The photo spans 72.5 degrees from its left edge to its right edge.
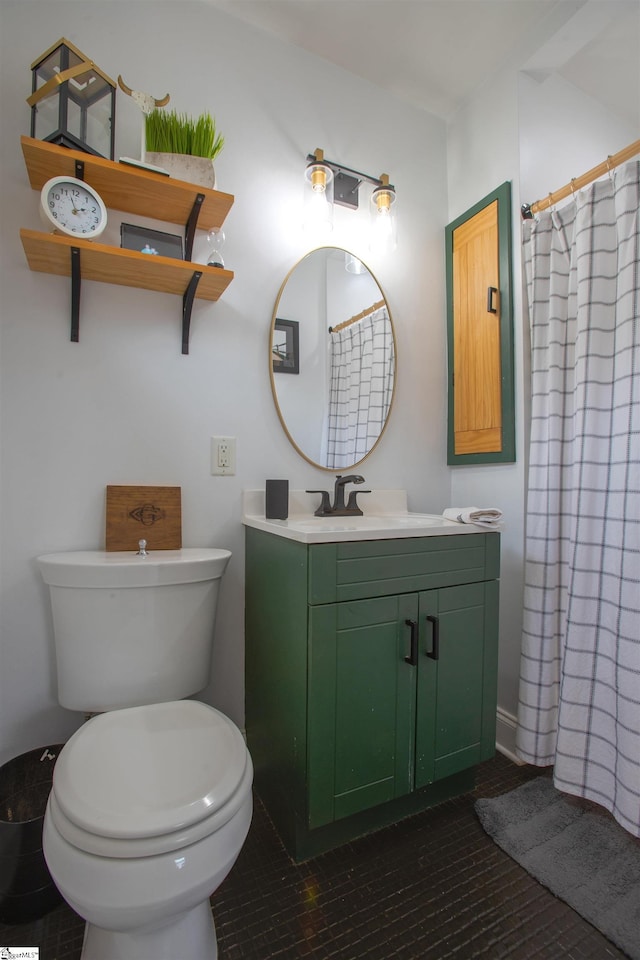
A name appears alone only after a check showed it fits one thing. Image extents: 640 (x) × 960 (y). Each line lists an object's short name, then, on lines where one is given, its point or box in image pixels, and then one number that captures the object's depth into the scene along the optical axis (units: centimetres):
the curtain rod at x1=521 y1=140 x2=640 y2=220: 128
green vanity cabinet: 109
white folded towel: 134
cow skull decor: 122
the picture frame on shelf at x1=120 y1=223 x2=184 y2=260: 131
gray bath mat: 102
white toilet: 69
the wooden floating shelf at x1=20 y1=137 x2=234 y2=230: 113
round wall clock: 112
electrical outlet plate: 148
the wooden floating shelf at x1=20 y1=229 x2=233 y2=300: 113
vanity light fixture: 159
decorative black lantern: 112
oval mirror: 159
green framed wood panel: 163
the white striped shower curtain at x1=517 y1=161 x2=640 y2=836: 124
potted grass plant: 129
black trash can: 95
